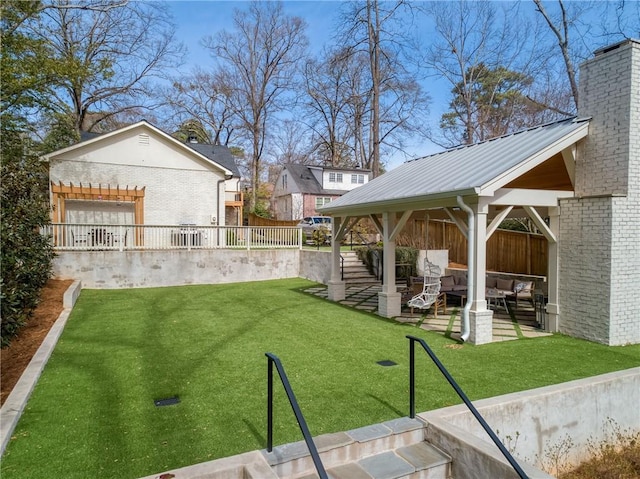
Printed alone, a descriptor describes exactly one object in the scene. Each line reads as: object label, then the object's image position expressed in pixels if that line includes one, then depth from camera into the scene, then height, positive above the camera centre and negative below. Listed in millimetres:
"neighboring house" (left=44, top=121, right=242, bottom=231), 17094 +2221
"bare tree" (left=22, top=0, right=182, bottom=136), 17203 +9662
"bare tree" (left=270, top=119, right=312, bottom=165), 37844 +8436
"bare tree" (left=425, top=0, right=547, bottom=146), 22312 +10297
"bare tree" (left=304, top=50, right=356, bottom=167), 31034 +10357
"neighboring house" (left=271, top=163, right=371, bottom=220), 33844 +3929
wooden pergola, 16188 +1438
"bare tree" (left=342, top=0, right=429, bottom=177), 19844 +9244
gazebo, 6742 +687
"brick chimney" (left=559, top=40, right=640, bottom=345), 6789 +395
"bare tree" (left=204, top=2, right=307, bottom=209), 30141 +13388
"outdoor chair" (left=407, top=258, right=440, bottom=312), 8625 -1307
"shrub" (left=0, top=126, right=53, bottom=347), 5914 -316
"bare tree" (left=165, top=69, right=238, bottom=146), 31797 +10470
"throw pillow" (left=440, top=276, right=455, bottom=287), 10414 -1314
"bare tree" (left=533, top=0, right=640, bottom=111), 14859 +8384
